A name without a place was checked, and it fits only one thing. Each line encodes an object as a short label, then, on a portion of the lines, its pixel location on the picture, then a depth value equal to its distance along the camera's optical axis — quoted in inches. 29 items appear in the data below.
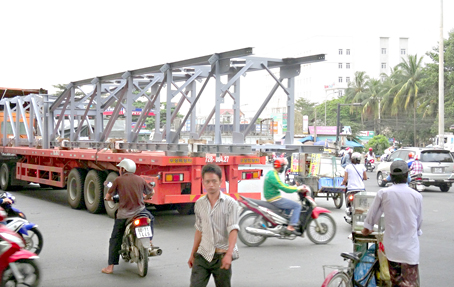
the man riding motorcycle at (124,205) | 283.1
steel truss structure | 409.7
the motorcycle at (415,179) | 714.8
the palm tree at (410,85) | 2317.9
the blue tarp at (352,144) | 1968.5
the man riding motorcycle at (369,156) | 1420.5
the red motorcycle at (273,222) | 363.3
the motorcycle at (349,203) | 432.4
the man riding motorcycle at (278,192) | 364.5
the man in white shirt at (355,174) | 447.8
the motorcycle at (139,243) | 275.0
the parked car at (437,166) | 817.5
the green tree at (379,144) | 2199.8
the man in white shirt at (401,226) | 193.6
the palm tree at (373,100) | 2780.5
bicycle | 207.0
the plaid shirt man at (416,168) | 724.7
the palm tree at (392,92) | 2435.7
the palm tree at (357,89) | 3021.2
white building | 3914.9
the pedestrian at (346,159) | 953.2
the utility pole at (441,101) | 1208.8
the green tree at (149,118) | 1230.6
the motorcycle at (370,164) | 1425.9
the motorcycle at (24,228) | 304.6
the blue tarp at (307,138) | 1753.4
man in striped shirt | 178.9
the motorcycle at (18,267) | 227.1
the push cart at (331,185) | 570.9
